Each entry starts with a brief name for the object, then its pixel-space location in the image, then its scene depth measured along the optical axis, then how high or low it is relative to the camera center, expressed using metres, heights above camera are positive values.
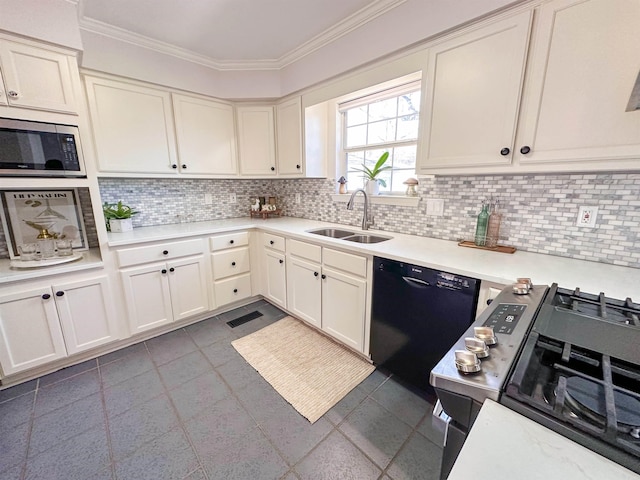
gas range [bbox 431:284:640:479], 0.46 -0.40
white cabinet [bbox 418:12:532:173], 1.33 +0.50
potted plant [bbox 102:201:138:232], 2.31 -0.25
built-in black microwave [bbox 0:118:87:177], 1.58 +0.24
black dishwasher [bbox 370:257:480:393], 1.36 -0.71
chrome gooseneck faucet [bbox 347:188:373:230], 2.26 -0.25
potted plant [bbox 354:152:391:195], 2.36 +0.08
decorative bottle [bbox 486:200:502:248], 1.68 -0.24
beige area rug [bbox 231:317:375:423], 1.67 -1.28
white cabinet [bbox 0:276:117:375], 1.67 -0.90
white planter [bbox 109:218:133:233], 2.31 -0.31
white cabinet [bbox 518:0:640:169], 1.07 +0.45
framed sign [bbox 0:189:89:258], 1.93 -0.21
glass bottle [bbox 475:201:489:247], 1.68 -0.24
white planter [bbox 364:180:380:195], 2.38 +0.01
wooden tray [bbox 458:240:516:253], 1.61 -0.36
